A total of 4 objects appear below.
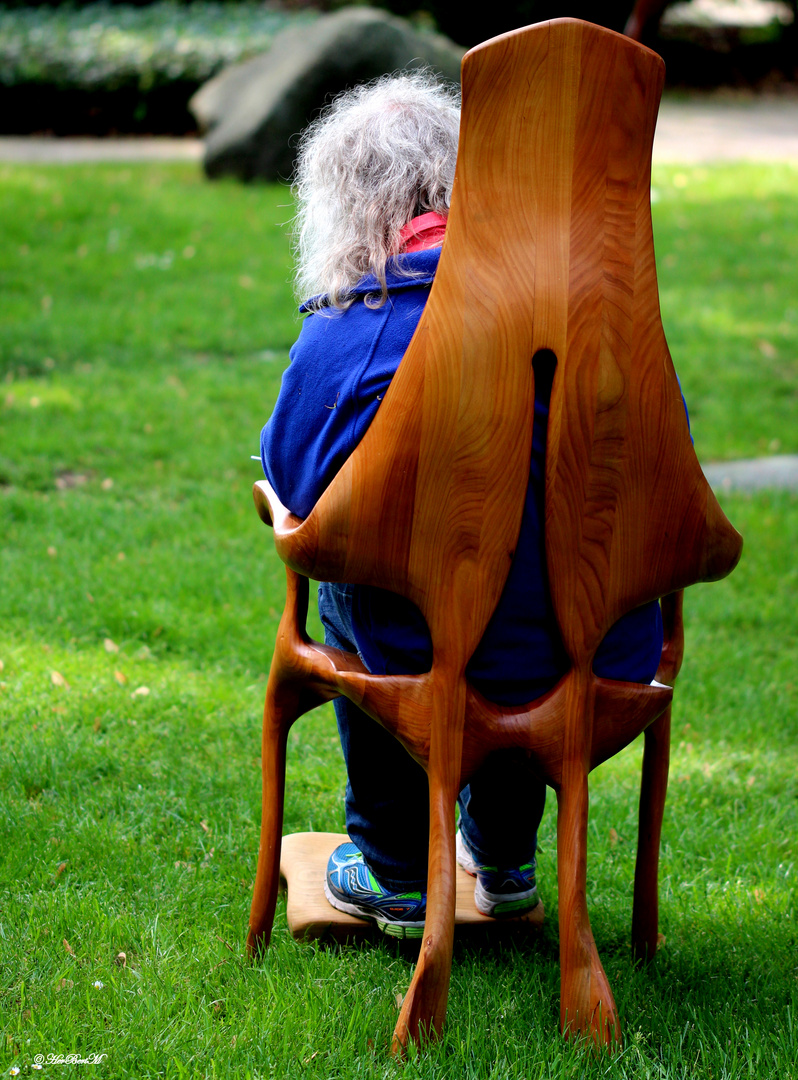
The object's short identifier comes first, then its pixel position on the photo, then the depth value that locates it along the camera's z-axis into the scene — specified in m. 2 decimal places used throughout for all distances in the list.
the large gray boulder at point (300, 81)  21.70
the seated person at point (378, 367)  4.04
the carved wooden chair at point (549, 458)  3.56
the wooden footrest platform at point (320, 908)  5.13
